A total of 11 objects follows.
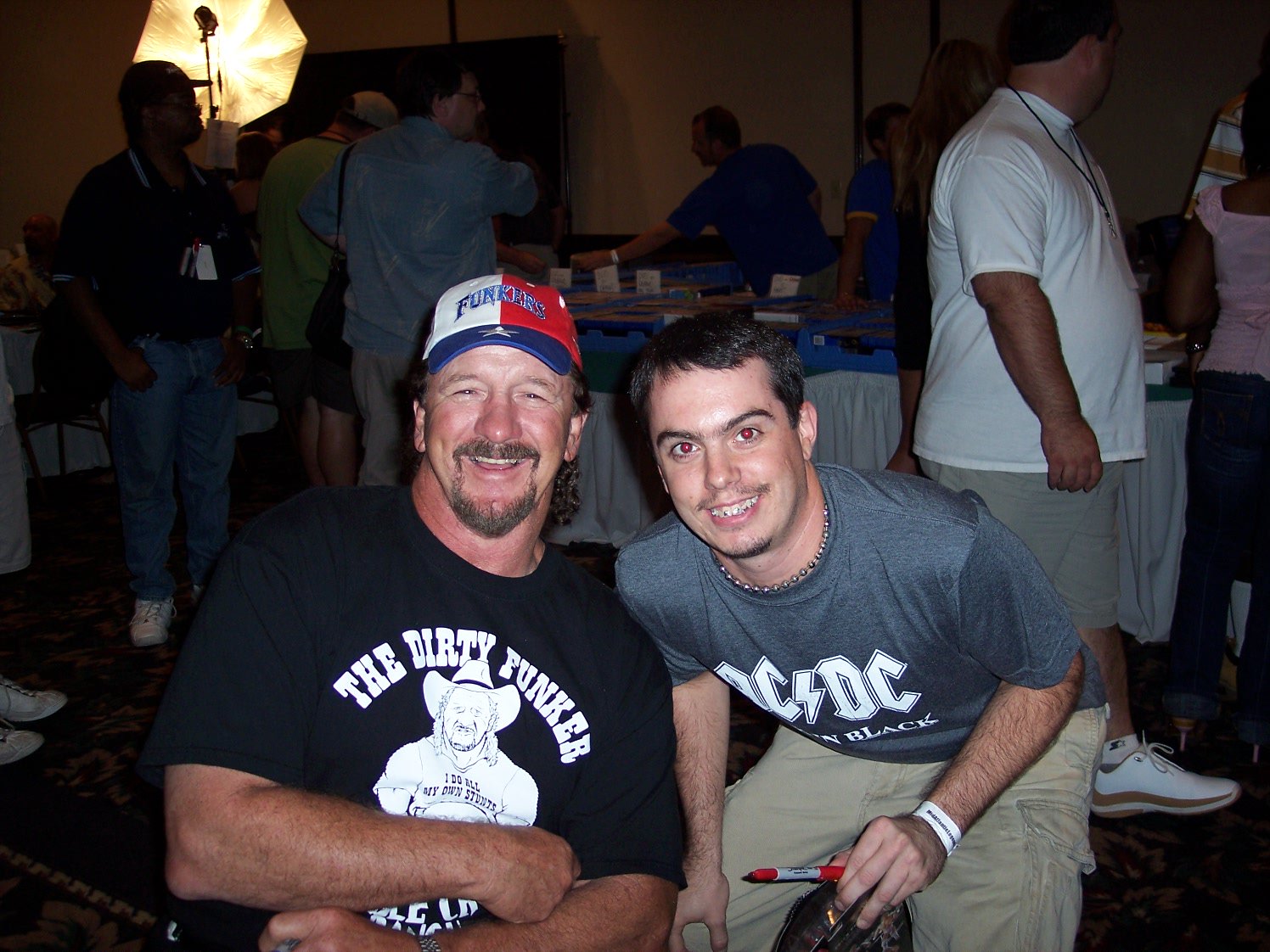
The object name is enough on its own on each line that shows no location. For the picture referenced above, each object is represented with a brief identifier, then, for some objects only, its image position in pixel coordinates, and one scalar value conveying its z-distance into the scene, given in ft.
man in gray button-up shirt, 10.72
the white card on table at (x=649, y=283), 16.58
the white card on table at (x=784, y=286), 15.96
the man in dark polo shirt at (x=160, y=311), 10.66
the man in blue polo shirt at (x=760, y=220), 17.16
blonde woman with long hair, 9.77
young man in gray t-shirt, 4.78
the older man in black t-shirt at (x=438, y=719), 3.88
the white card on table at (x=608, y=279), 17.13
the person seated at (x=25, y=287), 20.97
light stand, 20.85
